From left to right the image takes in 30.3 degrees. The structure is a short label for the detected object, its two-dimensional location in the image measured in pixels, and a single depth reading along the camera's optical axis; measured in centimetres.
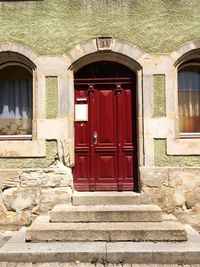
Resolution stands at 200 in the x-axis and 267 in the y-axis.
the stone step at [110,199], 613
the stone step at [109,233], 515
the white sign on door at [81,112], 666
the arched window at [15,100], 676
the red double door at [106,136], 662
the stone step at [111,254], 473
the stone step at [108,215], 562
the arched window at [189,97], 664
